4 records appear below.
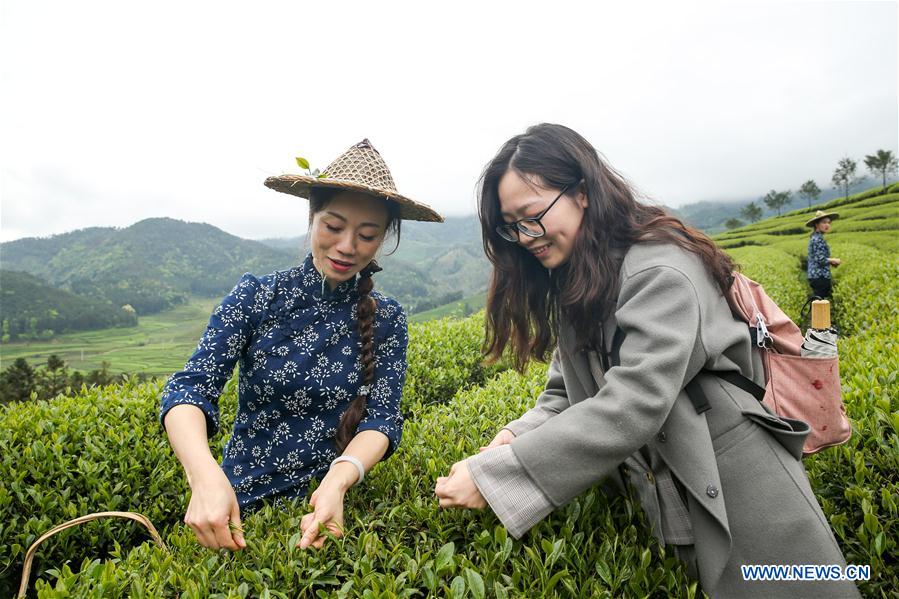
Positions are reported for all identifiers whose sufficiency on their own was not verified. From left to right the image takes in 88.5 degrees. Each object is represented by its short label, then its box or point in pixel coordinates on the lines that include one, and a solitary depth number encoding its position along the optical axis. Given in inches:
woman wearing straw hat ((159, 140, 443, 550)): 74.7
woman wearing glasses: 51.3
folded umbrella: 60.9
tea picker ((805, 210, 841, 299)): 395.2
